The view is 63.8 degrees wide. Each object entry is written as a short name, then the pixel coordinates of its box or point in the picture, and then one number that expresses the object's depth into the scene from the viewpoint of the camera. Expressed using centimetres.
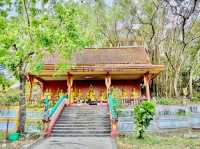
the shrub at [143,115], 629
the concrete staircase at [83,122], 722
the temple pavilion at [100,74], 1011
